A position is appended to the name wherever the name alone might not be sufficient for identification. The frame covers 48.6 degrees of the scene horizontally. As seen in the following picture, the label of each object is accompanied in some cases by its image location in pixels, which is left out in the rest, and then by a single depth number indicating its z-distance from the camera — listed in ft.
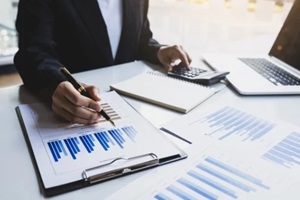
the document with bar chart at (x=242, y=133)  2.01
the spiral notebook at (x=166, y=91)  2.59
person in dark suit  2.31
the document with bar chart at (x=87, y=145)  1.72
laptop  2.97
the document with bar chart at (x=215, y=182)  1.61
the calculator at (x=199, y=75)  3.05
